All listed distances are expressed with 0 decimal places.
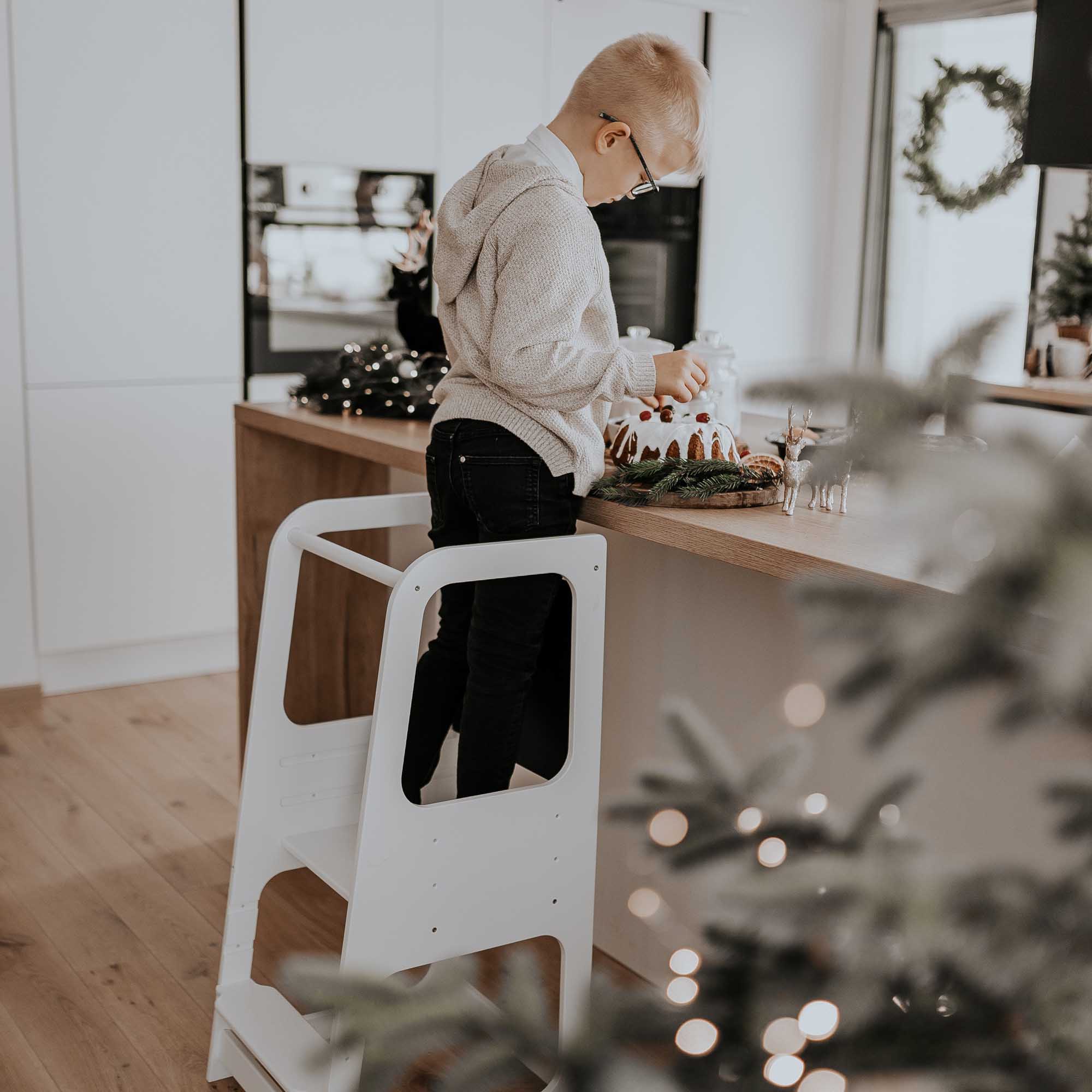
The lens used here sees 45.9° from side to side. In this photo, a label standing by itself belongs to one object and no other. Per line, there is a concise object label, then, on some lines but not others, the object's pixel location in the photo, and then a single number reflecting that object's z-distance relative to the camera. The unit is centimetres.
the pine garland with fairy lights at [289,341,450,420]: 243
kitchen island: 160
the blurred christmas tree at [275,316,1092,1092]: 52
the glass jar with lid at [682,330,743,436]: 206
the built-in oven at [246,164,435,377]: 362
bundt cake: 182
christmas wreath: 415
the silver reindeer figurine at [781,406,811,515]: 170
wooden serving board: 172
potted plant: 390
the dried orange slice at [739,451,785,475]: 180
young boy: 166
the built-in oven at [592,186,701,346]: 421
